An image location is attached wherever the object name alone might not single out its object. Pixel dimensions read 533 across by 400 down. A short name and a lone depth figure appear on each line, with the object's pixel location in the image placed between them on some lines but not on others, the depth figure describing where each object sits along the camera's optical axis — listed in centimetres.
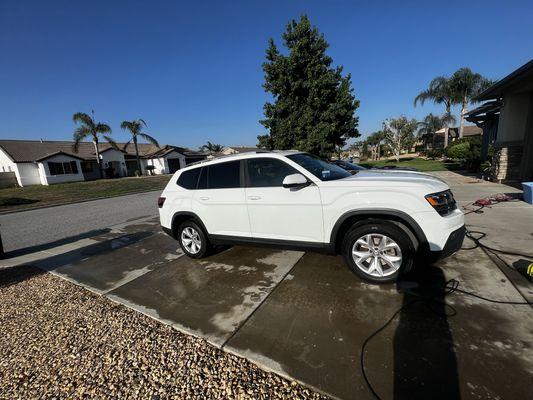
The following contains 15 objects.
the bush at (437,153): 3452
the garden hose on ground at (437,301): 206
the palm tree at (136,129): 3016
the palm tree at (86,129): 2653
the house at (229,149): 5400
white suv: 294
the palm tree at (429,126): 5131
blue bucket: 639
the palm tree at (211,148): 5200
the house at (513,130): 959
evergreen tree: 1766
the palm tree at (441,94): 3209
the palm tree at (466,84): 3005
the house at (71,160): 2697
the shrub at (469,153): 1594
